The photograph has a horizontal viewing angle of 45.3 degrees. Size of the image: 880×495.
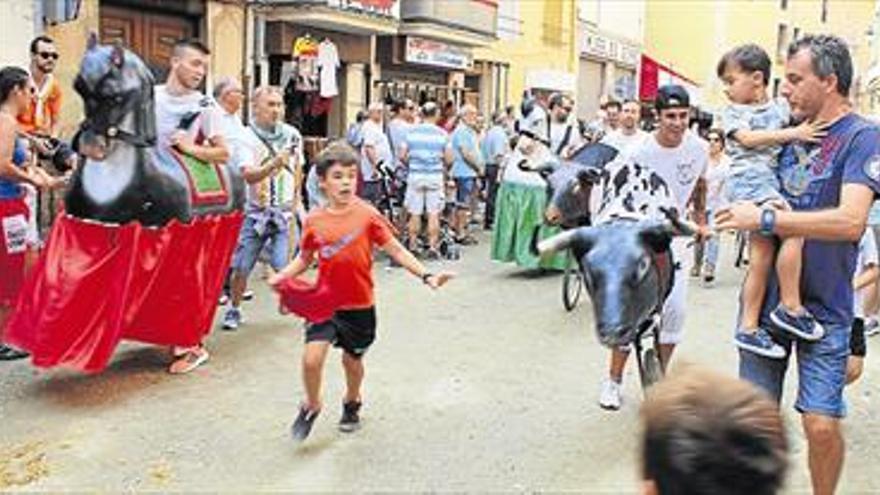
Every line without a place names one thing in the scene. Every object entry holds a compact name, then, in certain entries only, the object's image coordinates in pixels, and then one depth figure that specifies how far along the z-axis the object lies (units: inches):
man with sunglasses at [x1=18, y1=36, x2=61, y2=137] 304.7
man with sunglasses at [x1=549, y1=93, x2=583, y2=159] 406.6
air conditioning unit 431.8
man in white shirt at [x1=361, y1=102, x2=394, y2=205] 451.8
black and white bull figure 184.2
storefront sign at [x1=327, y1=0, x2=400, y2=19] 649.6
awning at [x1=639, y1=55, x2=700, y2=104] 896.8
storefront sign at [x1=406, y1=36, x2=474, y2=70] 767.1
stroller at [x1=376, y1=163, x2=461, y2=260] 459.2
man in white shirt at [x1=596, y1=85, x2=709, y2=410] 208.8
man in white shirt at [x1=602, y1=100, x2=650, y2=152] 289.7
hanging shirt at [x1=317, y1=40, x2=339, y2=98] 631.5
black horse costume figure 220.4
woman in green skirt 413.7
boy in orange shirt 194.4
